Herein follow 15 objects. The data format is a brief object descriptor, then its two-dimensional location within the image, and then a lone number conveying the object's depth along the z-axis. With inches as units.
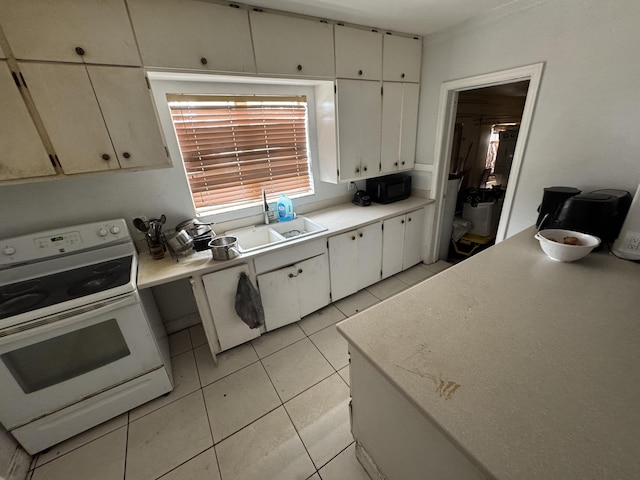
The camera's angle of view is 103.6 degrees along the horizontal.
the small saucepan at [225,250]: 67.5
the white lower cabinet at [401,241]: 102.9
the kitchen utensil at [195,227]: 73.8
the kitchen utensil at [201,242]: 73.0
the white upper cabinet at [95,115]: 49.1
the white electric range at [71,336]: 49.3
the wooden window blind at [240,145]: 76.3
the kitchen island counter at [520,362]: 22.7
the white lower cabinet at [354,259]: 89.9
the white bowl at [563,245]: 47.9
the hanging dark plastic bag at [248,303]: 72.0
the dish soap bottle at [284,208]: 93.6
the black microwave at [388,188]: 107.0
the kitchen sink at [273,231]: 87.7
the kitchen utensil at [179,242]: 67.9
